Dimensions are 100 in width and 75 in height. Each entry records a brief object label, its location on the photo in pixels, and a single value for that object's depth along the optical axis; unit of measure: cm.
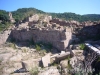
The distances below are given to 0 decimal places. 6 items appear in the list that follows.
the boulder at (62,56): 501
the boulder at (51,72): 431
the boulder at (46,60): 496
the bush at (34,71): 427
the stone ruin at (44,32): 690
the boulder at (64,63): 445
